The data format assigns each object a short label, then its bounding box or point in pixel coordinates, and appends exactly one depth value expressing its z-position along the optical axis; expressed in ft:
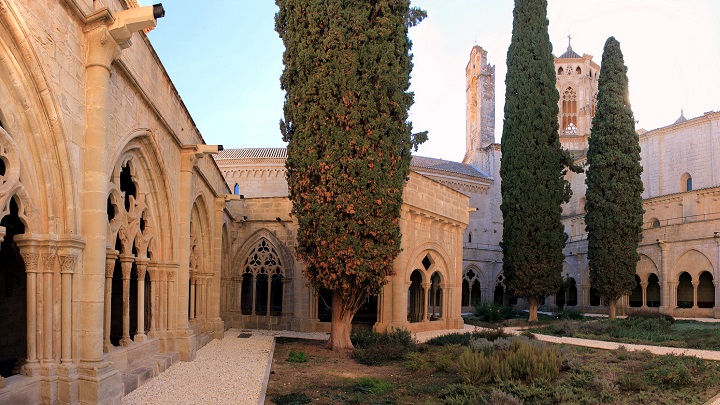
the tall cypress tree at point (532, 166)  67.62
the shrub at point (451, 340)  40.15
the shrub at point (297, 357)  34.27
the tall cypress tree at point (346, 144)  37.37
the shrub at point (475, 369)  26.81
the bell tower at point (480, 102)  137.49
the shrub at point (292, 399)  22.94
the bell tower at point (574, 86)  167.22
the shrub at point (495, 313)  71.20
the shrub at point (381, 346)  35.22
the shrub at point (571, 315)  72.62
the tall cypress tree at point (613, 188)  70.95
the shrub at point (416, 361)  31.73
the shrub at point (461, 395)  23.18
